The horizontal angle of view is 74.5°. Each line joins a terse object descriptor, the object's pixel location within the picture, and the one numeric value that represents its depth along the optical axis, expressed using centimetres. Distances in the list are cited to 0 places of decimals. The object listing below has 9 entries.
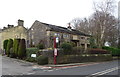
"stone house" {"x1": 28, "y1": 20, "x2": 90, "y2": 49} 1777
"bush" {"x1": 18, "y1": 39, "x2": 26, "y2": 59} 1472
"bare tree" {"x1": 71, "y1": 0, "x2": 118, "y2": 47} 2038
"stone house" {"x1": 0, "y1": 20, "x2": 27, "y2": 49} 2370
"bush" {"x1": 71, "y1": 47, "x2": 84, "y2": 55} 1361
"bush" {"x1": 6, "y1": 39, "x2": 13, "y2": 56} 1775
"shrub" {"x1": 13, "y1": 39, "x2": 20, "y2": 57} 1546
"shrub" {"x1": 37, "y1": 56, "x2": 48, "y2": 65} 1135
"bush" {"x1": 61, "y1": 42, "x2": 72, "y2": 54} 1266
